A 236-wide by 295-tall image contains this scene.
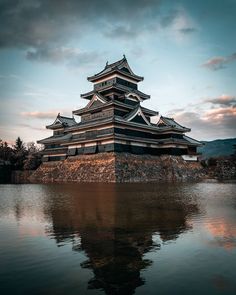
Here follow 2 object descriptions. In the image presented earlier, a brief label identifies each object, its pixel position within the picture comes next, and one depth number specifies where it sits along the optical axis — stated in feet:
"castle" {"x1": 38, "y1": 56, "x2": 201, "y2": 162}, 125.29
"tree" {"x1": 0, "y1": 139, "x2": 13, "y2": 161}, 185.98
